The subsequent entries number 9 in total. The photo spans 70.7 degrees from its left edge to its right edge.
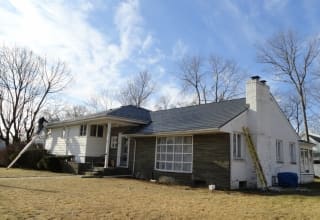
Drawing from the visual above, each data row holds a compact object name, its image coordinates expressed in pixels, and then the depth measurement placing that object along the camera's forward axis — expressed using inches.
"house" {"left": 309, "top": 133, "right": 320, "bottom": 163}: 1120.3
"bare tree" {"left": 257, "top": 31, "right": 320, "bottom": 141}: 1011.1
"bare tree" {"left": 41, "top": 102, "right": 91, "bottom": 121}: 1262.2
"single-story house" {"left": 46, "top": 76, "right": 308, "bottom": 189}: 437.7
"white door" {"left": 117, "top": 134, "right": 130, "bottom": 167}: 594.8
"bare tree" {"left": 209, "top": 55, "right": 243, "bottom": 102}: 1171.5
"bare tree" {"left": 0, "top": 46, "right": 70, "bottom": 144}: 976.0
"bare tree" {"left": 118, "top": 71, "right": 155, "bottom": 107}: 1334.8
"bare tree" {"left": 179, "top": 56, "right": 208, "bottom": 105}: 1200.4
